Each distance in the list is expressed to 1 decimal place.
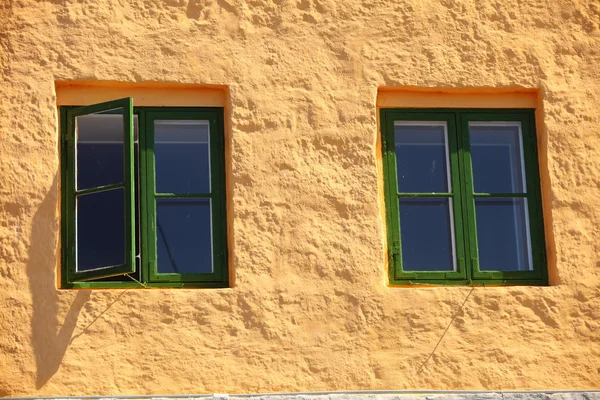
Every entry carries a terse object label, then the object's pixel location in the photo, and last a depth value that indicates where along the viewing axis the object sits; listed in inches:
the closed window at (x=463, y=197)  553.2
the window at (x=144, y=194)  531.1
